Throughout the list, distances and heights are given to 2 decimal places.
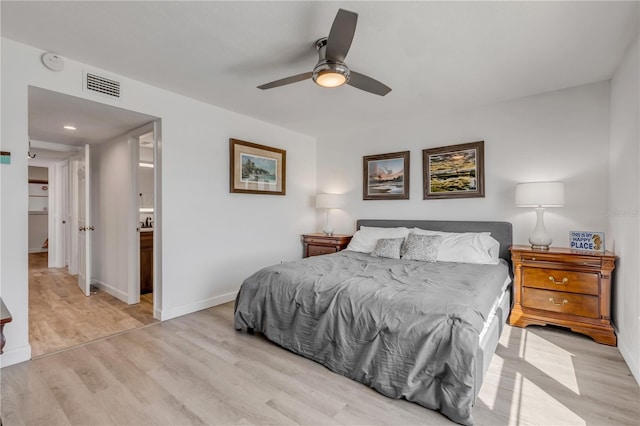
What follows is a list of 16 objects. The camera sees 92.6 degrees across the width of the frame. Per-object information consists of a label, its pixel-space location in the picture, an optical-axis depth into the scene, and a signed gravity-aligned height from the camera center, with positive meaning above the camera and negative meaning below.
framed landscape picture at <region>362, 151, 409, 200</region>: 4.46 +0.51
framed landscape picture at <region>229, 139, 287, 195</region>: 4.02 +0.59
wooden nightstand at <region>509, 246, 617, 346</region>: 2.71 -0.75
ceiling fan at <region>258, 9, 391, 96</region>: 1.79 +1.04
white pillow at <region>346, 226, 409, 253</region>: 4.01 -0.34
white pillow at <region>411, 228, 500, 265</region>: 3.26 -0.42
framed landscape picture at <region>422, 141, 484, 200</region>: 3.84 +0.52
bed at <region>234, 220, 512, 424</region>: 1.75 -0.76
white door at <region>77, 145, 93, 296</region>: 4.04 -0.21
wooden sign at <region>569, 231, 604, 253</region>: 3.03 -0.30
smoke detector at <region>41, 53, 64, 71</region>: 2.46 +1.21
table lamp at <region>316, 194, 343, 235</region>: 4.87 +0.12
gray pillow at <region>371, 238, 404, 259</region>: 3.58 -0.45
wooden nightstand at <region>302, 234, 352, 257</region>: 4.62 -0.51
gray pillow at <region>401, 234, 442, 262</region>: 3.38 -0.43
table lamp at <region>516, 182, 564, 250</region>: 3.02 +0.11
